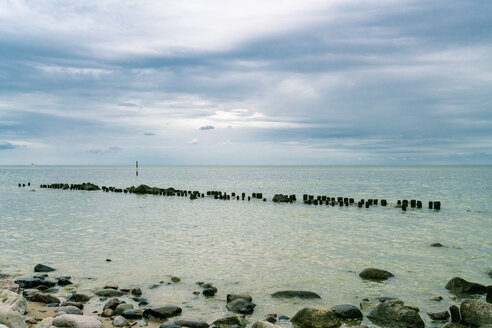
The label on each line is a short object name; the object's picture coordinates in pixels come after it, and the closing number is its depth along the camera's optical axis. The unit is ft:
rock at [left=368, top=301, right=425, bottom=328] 28.50
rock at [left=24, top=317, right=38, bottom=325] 27.14
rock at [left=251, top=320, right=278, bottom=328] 26.02
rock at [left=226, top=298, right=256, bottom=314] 31.86
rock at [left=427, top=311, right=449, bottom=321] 30.35
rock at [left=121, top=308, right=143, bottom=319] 29.94
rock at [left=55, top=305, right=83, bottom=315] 29.62
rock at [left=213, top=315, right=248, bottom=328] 28.26
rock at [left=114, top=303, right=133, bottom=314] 30.76
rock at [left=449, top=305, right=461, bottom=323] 29.55
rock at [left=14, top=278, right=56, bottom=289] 38.21
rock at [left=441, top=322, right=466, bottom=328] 27.48
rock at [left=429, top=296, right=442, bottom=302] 34.98
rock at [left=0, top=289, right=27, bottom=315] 28.71
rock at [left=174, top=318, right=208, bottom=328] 27.90
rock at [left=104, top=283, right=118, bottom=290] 37.76
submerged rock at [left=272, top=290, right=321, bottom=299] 35.68
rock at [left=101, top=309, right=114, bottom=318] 30.12
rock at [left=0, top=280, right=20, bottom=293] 34.24
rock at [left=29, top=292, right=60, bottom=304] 33.05
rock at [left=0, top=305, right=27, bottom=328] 24.11
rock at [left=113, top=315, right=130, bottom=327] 27.94
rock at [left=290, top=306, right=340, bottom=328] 28.25
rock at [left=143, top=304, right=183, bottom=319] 30.32
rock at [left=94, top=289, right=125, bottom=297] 35.94
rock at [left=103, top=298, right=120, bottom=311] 31.58
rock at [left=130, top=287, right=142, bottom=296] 36.47
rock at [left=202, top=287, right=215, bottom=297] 36.42
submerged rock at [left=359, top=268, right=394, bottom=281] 41.63
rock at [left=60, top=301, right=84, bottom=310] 31.97
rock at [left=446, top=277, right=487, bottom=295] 36.50
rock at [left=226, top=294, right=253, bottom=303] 34.13
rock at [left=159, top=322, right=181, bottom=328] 27.35
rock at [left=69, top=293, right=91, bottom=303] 34.09
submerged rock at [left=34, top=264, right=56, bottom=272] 44.65
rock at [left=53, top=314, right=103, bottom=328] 25.74
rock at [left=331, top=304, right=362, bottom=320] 30.35
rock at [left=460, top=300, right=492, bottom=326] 28.22
